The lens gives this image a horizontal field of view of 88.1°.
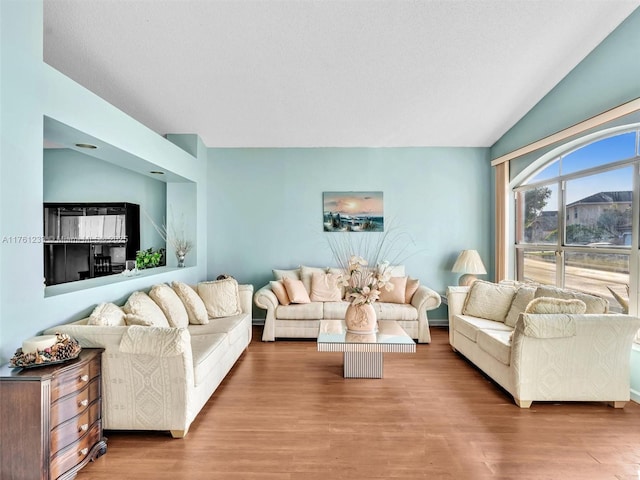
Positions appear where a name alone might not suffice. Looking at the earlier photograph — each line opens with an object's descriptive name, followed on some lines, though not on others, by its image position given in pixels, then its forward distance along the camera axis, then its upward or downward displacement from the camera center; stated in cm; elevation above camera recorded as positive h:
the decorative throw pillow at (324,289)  465 -71
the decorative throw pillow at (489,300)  374 -71
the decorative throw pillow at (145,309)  280 -61
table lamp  477 -39
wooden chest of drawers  169 -97
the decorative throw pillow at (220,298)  384 -69
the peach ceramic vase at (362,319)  320 -78
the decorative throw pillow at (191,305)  354 -71
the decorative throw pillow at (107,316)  237 -58
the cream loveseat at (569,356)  264 -94
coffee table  295 -95
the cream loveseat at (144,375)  219 -91
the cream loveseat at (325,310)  434 -94
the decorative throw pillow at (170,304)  321 -65
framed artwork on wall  525 +45
